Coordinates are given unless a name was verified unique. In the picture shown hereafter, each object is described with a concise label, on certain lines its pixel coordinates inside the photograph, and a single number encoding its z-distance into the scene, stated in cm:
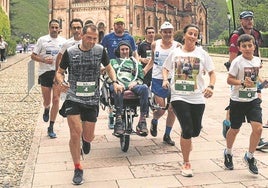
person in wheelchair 698
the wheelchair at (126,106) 706
